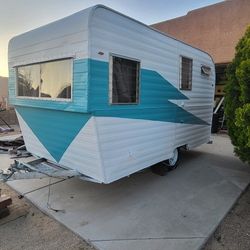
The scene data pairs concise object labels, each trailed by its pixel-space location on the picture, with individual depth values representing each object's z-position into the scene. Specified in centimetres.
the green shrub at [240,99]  367
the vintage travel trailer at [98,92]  318
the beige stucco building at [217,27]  1014
